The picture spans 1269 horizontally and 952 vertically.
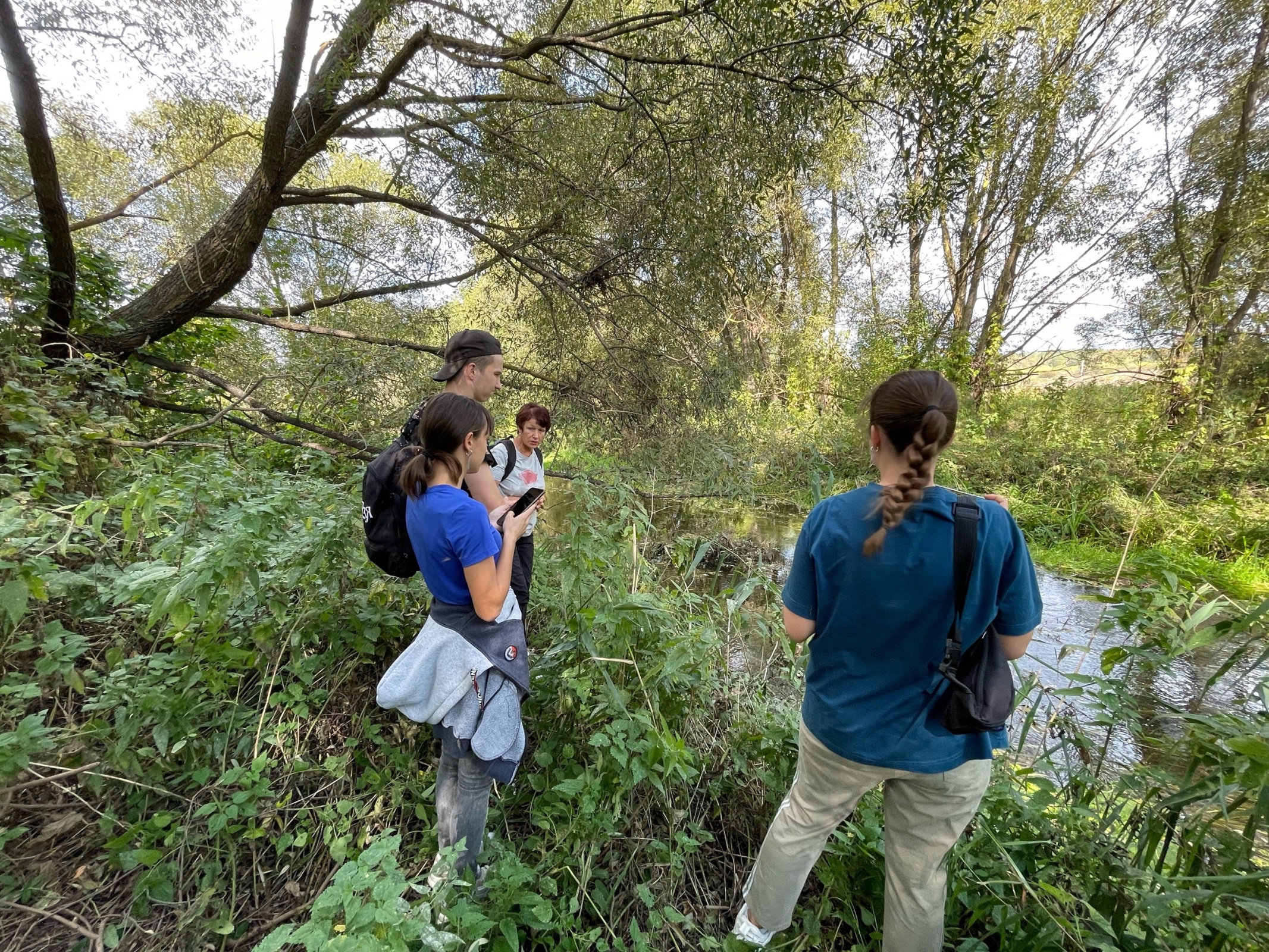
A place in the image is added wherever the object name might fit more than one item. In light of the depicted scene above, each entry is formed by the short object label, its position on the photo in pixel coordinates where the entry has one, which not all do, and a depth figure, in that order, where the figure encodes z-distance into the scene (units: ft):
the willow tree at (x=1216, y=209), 22.09
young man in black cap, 6.94
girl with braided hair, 4.04
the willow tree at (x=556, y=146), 10.13
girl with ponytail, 4.96
